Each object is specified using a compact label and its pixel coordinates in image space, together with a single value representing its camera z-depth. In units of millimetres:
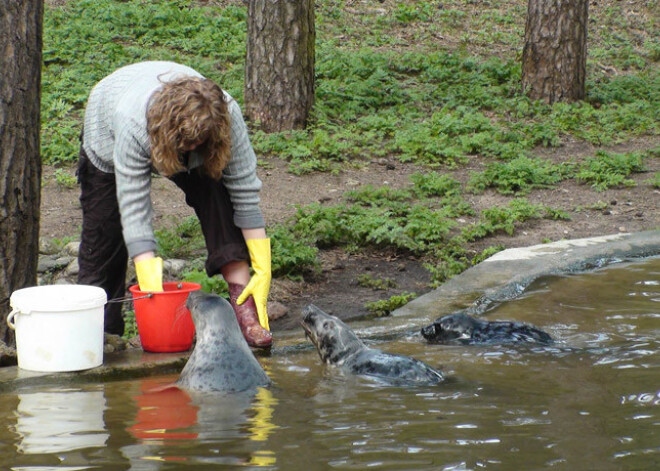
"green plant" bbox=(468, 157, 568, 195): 10312
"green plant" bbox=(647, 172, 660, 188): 10352
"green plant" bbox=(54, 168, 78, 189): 9930
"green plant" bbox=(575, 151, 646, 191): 10508
